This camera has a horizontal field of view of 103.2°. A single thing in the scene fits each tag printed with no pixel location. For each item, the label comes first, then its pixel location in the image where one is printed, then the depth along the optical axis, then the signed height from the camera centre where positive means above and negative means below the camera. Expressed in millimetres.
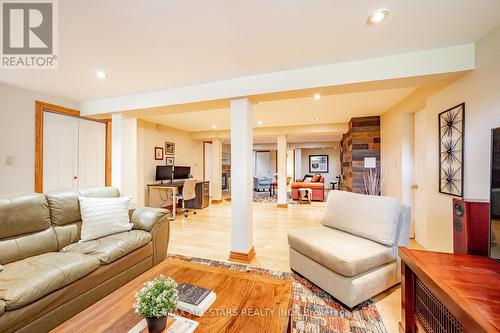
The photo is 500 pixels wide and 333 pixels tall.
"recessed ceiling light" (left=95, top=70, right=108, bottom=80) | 2327 +1100
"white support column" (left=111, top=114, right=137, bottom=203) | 3236 +201
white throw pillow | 1949 -531
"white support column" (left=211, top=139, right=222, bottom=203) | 6489 -171
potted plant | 869 -608
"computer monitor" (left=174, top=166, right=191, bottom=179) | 5460 -177
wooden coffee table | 972 -790
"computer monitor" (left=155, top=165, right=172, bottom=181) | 5020 -161
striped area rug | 1449 -1186
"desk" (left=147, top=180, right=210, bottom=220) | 5300 -819
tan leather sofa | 1200 -727
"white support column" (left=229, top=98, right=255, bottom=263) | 2465 -192
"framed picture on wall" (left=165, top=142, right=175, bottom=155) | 5453 +500
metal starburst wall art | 1858 +157
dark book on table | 1108 -751
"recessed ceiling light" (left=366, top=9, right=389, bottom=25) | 1405 +1096
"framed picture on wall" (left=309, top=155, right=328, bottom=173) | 10219 +120
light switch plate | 2544 +75
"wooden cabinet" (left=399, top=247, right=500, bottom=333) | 858 -621
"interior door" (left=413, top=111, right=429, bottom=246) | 2854 -234
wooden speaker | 1312 -408
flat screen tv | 1139 -202
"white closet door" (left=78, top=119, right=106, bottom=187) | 3400 +219
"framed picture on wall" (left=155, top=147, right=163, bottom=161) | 5129 +336
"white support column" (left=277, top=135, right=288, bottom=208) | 5762 -153
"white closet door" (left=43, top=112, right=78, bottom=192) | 2979 +222
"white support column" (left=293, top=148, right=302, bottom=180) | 10430 +201
